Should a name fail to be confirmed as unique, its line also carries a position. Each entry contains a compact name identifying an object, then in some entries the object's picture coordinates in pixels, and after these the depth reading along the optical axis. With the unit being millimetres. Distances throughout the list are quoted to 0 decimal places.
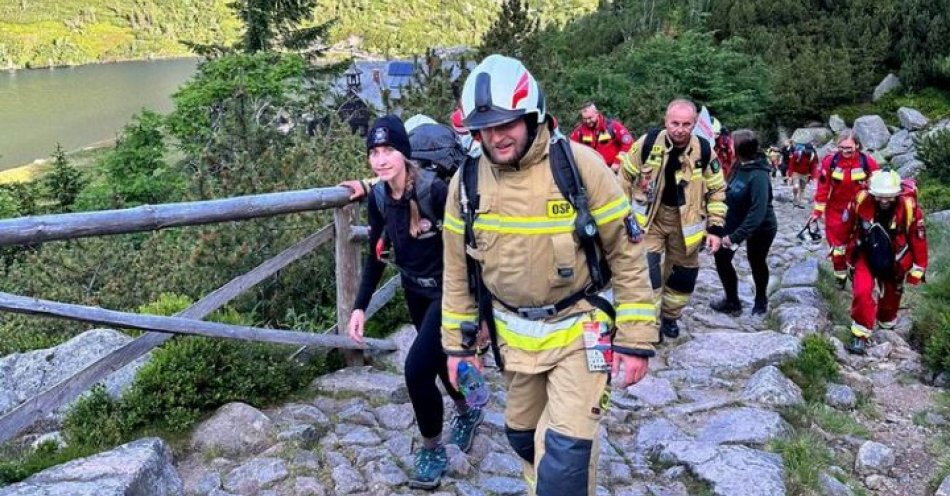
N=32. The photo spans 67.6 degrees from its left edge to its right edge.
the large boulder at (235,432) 4020
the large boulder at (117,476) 3135
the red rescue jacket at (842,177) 8523
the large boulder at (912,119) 20594
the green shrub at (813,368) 5480
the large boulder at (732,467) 3885
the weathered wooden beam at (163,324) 3053
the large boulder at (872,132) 21125
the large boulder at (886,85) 24039
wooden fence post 4879
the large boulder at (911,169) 16156
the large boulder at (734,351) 5844
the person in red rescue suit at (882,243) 6121
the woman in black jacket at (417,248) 3551
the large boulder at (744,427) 4500
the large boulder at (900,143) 19562
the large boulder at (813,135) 23172
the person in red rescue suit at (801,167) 15734
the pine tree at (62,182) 22377
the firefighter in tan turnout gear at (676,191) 5664
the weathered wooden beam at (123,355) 3248
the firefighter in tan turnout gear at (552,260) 2684
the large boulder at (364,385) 4832
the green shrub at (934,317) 5965
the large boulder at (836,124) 23177
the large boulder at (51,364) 4598
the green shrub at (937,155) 14906
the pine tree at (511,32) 14359
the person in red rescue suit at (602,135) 8750
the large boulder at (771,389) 5086
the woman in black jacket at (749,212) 6805
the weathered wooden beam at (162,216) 3010
